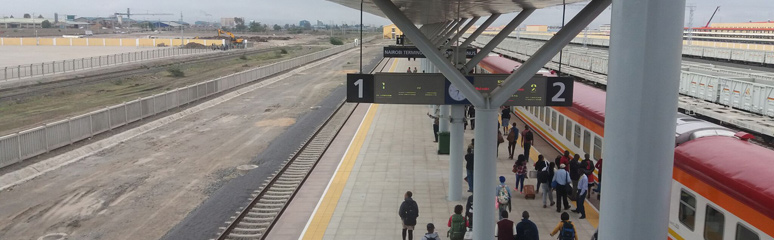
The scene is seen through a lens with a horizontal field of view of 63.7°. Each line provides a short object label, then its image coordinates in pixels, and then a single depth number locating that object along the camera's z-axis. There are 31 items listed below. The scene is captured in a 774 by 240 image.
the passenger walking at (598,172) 14.45
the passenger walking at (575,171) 14.07
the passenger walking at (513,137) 19.64
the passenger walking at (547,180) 14.11
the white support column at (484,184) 10.14
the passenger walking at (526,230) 9.44
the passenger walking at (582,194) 13.04
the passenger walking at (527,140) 18.84
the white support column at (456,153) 14.37
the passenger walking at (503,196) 12.44
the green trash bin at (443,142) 20.33
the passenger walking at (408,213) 11.29
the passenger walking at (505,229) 9.63
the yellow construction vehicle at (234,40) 118.61
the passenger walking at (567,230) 9.91
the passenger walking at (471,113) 25.78
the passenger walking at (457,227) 10.54
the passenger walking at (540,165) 14.47
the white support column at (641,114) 3.02
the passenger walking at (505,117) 24.23
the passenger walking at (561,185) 13.42
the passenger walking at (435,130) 23.60
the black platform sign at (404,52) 18.74
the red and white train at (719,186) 7.68
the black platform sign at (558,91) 10.42
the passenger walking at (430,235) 9.48
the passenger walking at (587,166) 13.94
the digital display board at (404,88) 10.91
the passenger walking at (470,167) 15.12
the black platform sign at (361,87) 10.94
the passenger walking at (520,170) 15.13
